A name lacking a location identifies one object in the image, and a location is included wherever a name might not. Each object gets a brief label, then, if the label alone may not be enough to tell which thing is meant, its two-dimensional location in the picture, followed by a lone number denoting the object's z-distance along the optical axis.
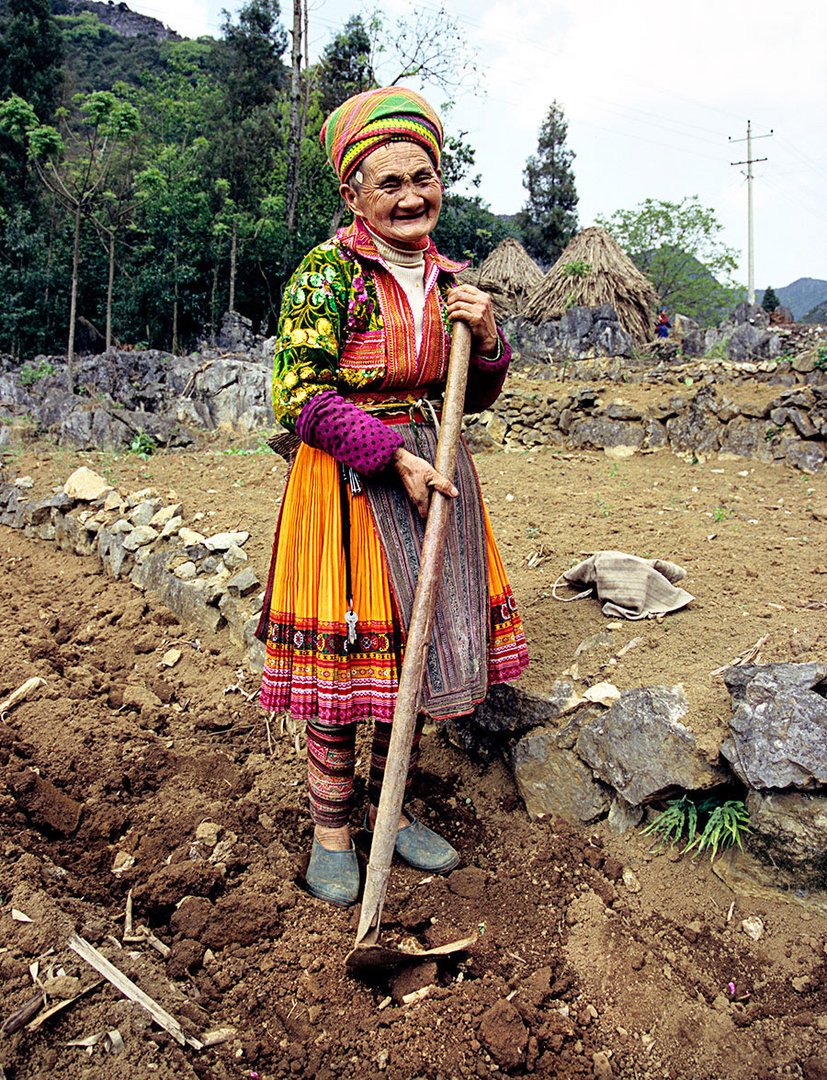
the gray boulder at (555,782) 2.38
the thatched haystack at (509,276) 16.62
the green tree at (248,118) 17.88
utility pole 30.53
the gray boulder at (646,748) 2.15
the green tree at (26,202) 16.02
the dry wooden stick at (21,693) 3.20
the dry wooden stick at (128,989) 1.55
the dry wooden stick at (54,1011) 1.47
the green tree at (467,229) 20.95
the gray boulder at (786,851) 1.93
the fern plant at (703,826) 2.08
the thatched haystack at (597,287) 14.03
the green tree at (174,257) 16.38
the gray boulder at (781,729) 1.95
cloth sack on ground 2.76
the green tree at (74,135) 11.95
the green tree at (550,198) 28.83
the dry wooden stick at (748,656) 2.34
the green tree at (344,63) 19.20
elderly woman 1.93
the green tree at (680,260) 28.89
